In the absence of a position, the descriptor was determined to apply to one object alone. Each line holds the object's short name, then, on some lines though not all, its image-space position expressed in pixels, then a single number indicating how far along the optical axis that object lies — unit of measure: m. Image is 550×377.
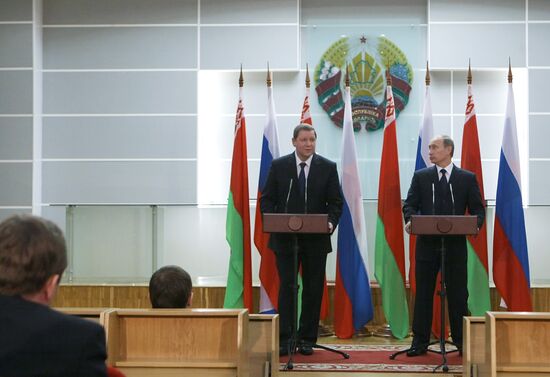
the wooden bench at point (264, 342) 4.11
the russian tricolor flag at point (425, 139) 6.43
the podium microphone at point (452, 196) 5.52
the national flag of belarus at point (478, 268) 6.21
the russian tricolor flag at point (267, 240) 6.32
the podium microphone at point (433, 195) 5.52
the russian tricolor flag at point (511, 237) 6.18
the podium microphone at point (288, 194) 5.49
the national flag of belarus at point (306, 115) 6.60
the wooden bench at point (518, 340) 3.44
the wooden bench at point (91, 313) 3.31
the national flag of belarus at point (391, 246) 6.29
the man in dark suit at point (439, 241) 5.45
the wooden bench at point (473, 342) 3.89
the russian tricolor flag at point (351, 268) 6.29
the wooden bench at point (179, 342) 3.38
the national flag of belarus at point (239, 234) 6.46
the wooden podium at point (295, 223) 5.06
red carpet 4.96
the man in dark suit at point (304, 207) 5.45
